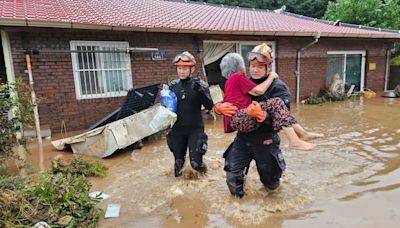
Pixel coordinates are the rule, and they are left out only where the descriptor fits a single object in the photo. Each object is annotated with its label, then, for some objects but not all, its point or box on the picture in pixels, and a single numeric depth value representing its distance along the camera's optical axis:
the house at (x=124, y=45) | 6.41
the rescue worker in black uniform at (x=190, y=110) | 3.64
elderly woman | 2.83
